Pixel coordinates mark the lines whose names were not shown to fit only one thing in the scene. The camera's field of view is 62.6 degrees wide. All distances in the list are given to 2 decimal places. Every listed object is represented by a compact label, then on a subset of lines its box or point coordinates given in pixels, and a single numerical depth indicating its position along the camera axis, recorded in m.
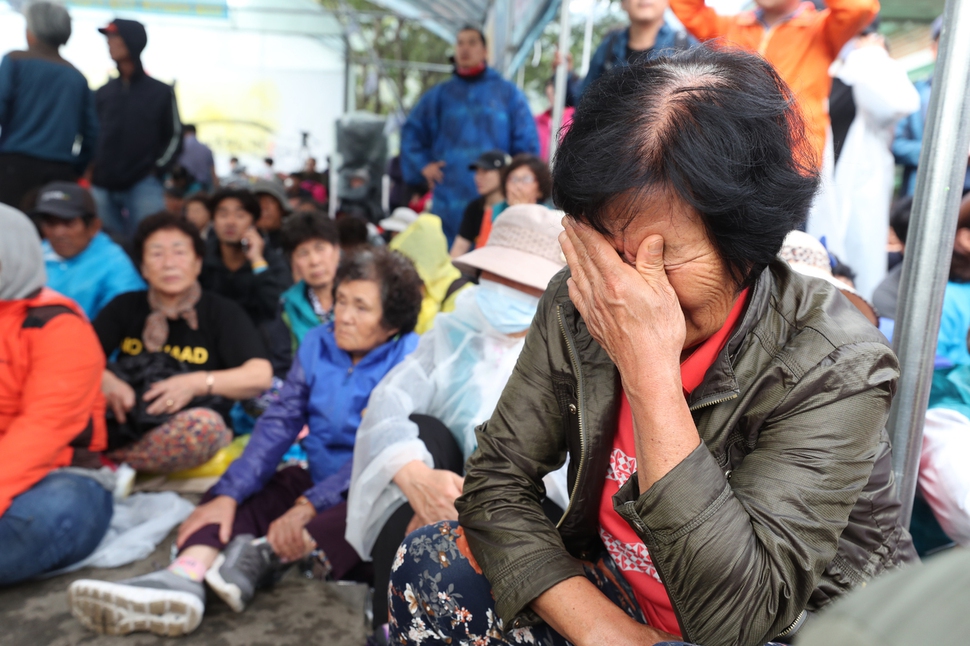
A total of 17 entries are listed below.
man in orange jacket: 2.90
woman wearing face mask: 2.16
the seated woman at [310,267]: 4.14
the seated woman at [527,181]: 4.19
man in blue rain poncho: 5.29
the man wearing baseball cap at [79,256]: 3.99
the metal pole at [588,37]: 5.55
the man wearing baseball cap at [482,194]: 4.84
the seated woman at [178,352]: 3.40
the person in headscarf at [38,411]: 2.55
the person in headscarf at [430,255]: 4.52
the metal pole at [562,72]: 3.97
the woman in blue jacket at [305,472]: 2.49
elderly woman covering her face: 1.14
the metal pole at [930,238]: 1.56
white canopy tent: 9.89
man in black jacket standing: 4.94
